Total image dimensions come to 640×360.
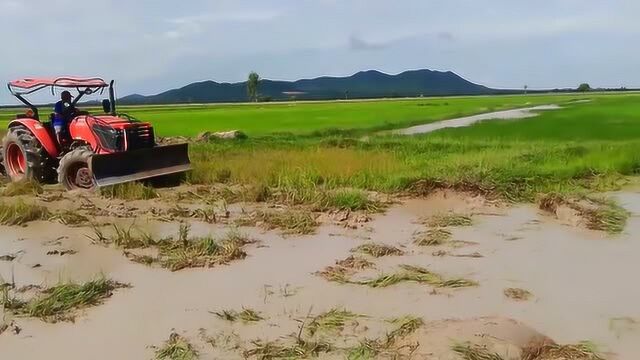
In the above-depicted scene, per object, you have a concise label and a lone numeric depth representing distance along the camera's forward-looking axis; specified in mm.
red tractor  8594
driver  8914
